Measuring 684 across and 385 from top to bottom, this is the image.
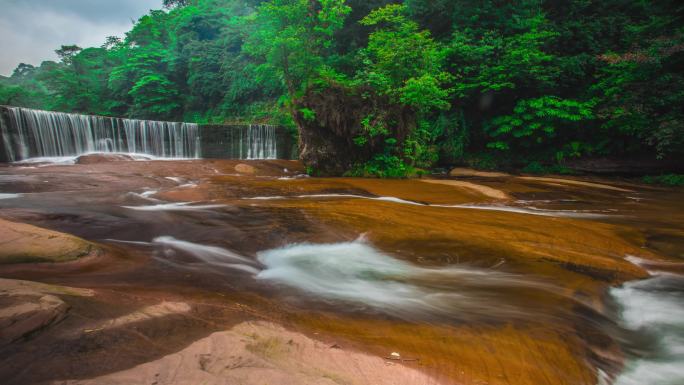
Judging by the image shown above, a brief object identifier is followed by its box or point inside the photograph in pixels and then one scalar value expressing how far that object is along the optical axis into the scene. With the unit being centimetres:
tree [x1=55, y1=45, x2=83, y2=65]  2680
